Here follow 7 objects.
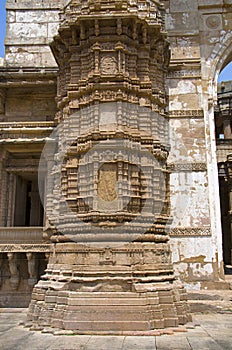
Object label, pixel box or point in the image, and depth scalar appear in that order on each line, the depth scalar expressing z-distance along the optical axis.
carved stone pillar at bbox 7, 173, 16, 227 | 13.50
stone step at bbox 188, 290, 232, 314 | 11.32
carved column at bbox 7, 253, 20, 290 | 12.12
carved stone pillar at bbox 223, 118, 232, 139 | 27.64
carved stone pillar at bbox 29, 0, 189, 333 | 8.66
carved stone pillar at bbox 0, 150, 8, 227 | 13.32
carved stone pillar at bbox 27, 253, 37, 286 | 12.16
